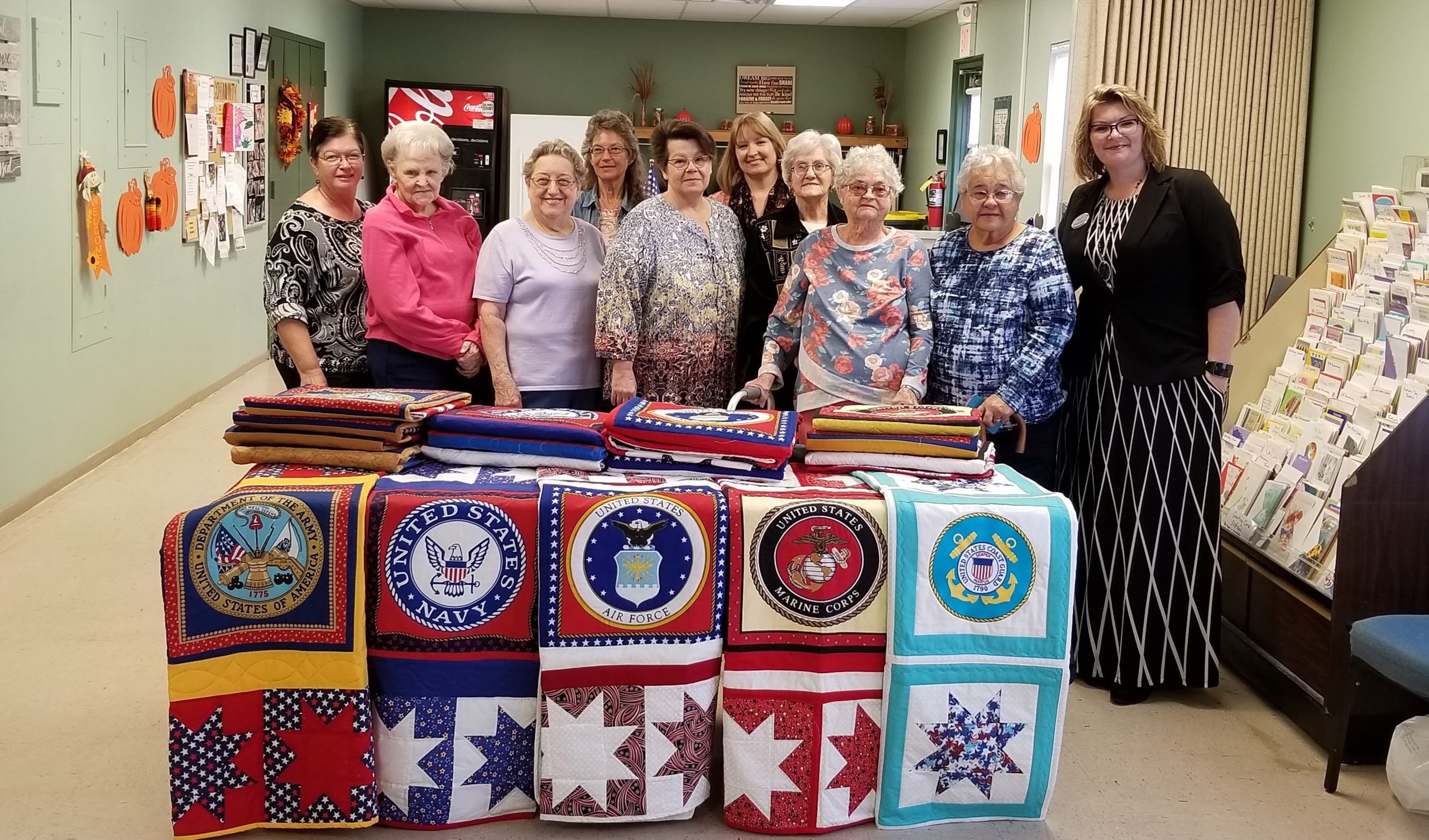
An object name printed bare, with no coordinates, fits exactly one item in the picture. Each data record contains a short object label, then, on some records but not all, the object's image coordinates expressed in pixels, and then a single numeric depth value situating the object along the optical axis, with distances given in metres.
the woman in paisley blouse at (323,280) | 3.42
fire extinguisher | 9.31
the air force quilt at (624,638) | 2.49
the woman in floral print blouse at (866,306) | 3.18
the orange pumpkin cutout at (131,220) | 5.83
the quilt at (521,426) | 2.72
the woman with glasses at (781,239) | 3.54
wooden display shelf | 11.16
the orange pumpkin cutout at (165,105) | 6.27
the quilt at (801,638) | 2.54
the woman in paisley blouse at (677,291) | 3.29
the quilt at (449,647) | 2.49
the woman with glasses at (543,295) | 3.32
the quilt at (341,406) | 2.65
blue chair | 2.67
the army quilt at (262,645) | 2.44
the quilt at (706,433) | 2.67
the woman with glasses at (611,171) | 3.92
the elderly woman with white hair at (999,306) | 3.18
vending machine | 10.91
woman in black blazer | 3.25
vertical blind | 4.80
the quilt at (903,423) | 2.75
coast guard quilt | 2.55
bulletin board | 6.81
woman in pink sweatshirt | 3.27
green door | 8.52
